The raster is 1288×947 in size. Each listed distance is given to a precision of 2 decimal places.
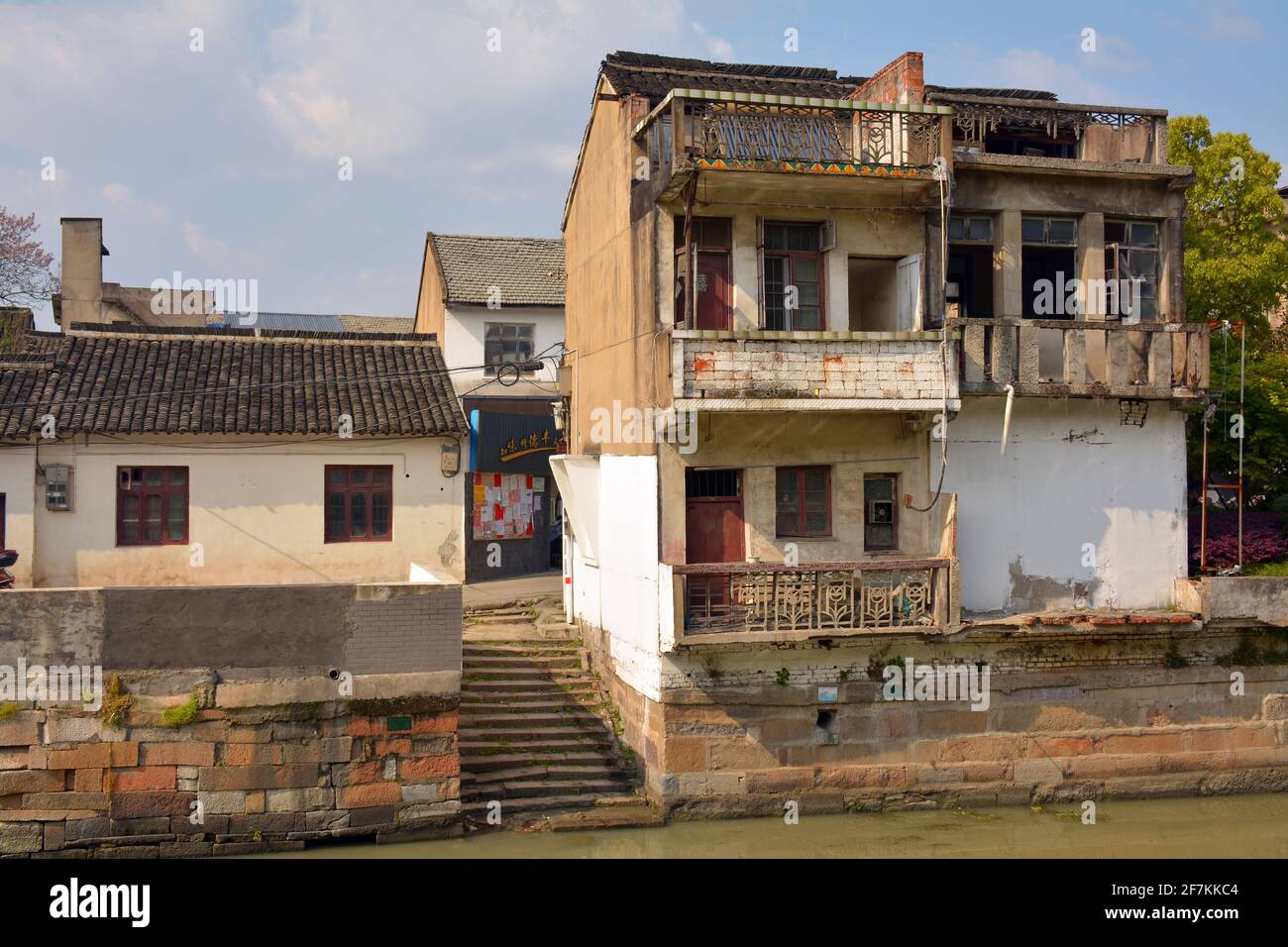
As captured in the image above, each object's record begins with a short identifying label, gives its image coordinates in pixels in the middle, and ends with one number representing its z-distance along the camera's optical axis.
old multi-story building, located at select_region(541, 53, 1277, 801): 14.95
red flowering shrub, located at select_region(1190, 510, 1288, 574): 17.75
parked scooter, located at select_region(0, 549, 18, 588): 16.86
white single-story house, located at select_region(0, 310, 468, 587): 18.92
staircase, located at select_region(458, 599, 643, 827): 15.28
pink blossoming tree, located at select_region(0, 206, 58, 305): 30.80
